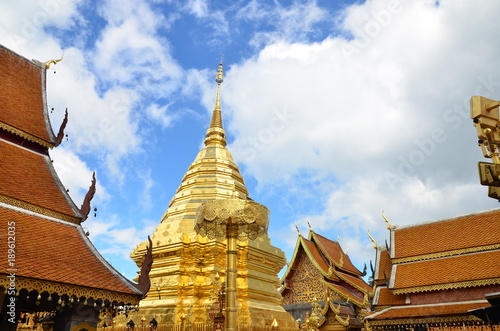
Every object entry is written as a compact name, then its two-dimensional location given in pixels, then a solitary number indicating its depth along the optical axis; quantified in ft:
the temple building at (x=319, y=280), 70.23
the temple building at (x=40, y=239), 23.00
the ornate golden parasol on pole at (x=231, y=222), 23.32
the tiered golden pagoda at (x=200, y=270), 46.70
